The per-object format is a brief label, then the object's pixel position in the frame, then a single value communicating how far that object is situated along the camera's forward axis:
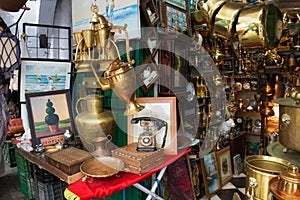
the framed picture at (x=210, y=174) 2.97
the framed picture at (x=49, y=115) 2.03
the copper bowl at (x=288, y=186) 1.07
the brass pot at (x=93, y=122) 1.66
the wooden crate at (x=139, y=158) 1.45
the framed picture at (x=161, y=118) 1.78
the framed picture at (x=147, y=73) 1.99
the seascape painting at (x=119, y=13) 1.90
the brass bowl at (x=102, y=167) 1.36
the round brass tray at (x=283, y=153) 1.50
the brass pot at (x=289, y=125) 1.38
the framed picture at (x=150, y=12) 1.91
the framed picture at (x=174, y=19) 2.11
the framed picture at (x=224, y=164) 3.32
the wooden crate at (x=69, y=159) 1.52
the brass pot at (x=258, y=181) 1.23
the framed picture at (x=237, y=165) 3.65
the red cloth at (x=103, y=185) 1.26
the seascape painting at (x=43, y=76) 2.57
